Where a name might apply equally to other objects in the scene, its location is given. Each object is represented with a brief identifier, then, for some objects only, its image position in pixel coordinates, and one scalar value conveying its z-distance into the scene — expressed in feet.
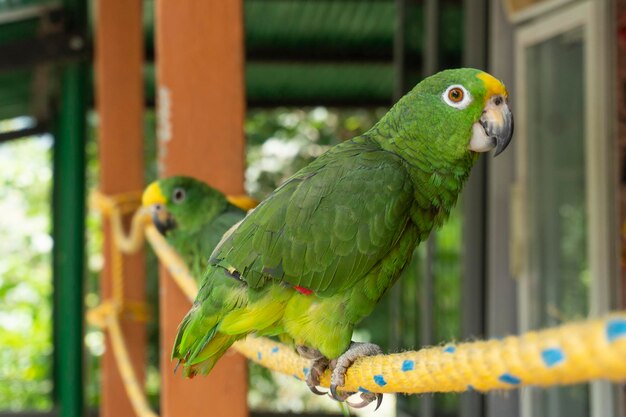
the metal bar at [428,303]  9.04
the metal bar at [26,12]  11.16
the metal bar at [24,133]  13.05
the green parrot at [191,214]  4.58
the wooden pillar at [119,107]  7.72
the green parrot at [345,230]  3.01
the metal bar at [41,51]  11.33
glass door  7.08
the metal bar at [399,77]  10.08
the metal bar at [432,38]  8.76
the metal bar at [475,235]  8.21
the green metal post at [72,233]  10.44
